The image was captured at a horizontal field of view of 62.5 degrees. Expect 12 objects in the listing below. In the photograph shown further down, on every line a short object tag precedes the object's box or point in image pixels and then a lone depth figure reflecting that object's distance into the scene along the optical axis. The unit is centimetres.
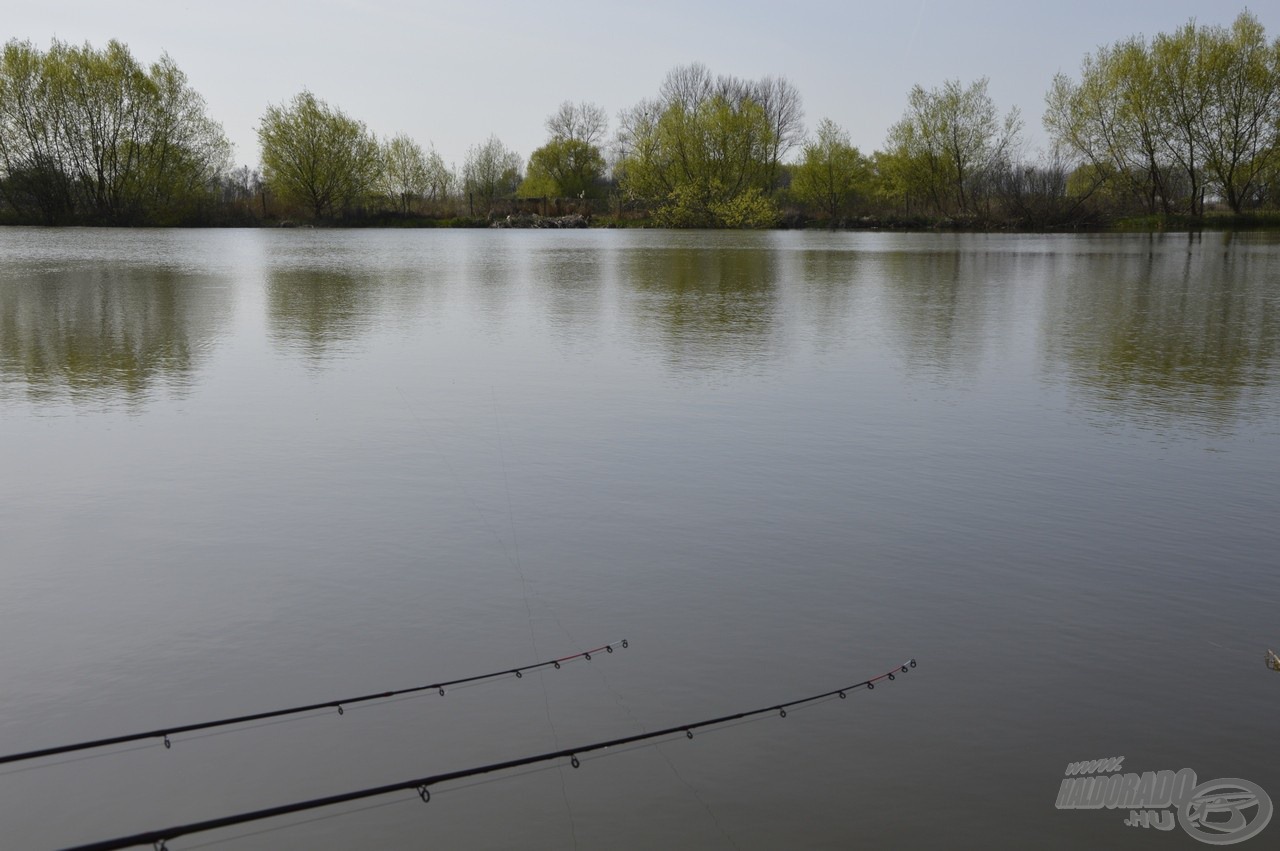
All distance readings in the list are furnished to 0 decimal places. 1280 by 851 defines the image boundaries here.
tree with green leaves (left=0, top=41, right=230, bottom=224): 6156
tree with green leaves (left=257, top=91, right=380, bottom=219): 6900
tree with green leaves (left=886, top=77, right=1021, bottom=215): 6262
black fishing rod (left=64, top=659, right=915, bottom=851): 243
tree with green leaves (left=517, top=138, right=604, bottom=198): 9450
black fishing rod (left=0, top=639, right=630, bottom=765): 297
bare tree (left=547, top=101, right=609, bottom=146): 9750
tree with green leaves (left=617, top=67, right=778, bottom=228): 6875
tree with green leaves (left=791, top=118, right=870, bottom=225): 7394
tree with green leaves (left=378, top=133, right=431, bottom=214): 8525
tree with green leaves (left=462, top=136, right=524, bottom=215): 10250
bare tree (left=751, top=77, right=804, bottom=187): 7755
